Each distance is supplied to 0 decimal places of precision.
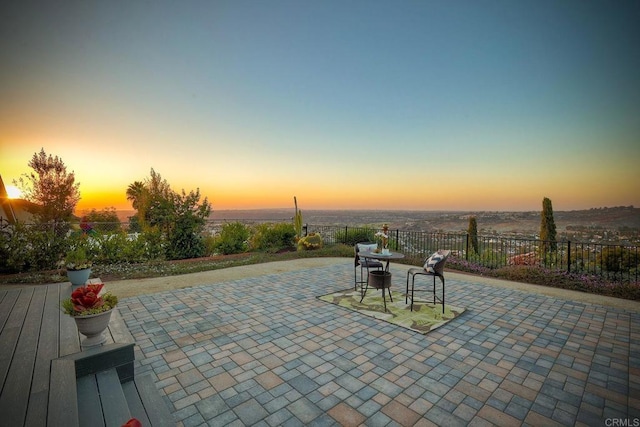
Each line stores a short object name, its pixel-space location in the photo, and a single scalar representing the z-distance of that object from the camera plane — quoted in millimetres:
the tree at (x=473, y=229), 11016
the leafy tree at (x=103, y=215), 19433
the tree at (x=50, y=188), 17406
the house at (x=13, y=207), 13523
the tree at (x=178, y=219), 9391
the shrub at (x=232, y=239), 10172
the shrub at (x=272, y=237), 10789
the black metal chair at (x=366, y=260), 5012
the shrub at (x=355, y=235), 10984
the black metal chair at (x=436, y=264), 4168
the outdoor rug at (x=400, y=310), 3769
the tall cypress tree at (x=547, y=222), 10406
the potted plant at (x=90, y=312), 2230
